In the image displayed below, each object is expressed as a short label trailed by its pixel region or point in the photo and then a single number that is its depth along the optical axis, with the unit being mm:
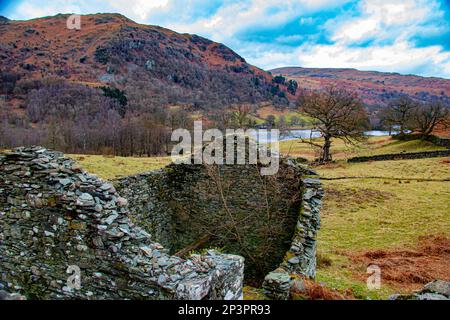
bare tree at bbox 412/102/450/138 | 47188
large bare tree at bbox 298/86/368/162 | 36875
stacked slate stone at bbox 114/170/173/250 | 10320
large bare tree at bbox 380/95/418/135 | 52422
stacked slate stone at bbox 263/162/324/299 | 6410
